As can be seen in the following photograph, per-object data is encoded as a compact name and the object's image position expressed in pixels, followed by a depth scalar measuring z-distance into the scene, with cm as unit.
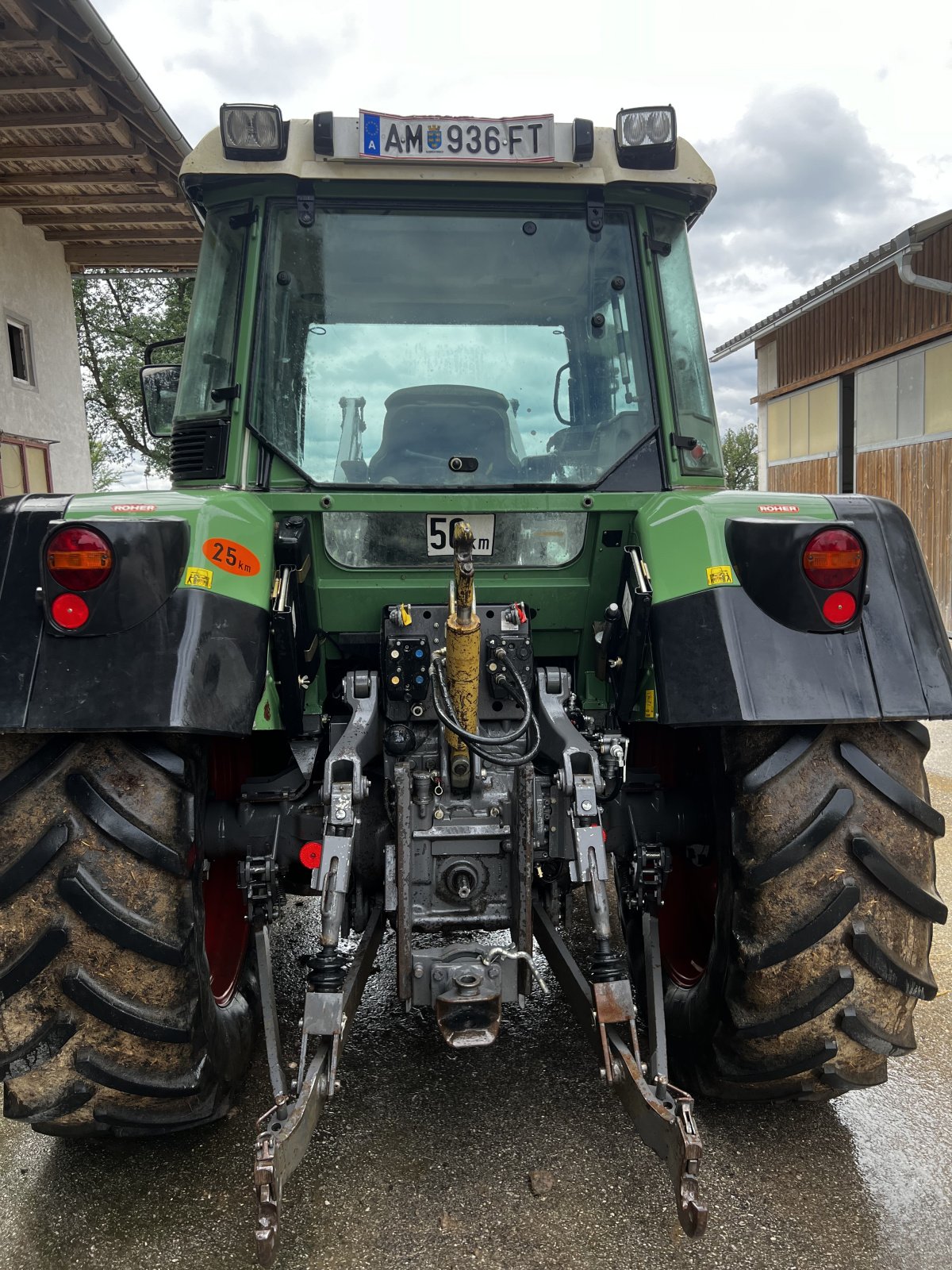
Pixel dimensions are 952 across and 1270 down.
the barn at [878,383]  1086
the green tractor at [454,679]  211
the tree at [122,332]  1980
